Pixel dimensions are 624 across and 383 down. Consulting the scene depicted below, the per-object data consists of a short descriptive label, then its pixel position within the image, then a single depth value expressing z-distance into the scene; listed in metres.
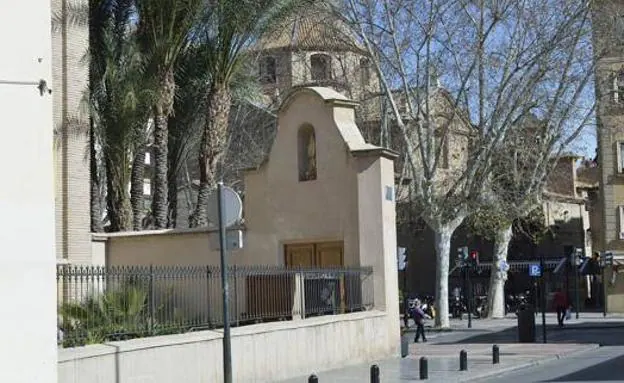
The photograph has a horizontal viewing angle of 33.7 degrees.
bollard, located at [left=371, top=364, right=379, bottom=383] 16.23
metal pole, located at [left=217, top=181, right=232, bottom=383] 14.10
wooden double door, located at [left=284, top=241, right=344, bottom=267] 23.23
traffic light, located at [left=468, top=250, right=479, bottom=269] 42.12
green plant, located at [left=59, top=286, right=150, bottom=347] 15.30
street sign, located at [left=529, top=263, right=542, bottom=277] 32.99
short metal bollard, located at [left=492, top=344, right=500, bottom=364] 21.88
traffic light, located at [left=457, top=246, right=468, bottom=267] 43.35
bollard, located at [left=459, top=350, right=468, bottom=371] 20.34
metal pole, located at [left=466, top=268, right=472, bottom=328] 39.26
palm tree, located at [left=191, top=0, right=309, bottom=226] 28.45
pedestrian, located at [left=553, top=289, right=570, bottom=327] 38.69
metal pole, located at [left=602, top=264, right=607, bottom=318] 51.28
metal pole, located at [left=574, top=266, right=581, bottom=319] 48.33
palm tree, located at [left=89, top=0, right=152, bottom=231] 27.91
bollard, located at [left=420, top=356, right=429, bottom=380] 18.64
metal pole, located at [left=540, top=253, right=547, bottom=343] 29.93
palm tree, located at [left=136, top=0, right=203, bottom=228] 27.91
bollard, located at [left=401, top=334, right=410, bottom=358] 23.63
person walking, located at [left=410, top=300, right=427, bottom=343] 30.19
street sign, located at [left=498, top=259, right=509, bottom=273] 44.44
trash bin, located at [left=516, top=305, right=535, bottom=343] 29.50
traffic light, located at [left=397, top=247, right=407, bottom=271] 35.44
